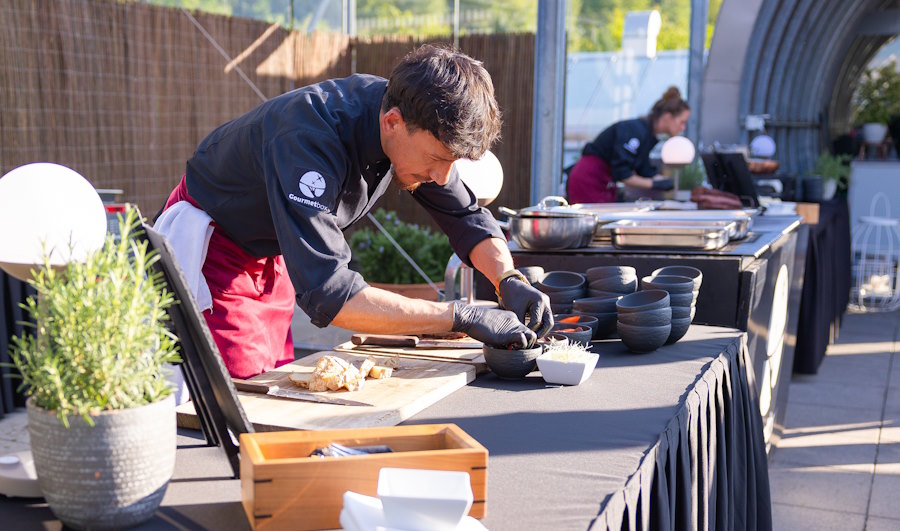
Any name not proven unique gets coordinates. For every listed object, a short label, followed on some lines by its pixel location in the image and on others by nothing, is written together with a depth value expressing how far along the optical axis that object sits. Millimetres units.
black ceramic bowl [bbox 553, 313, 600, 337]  1836
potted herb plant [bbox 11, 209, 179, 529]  854
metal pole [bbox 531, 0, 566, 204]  3273
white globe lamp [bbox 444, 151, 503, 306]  2141
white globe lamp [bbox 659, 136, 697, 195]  3688
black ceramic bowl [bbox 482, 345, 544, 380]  1570
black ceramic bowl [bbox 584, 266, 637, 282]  2047
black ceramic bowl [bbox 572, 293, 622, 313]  1922
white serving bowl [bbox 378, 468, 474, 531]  877
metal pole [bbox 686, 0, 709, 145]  6461
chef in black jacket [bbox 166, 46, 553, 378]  1492
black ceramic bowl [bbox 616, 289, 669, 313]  1801
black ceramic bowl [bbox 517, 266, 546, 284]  2057
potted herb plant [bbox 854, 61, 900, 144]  11889
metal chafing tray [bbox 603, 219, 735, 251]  2506
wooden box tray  941
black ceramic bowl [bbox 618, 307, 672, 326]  1790
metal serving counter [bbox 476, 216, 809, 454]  2395
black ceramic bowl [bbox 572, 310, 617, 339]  1933
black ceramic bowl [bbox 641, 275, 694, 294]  1916
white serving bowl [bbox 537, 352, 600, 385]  1547
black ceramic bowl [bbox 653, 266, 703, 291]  2139
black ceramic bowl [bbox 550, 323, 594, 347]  1693
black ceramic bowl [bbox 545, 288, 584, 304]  2004
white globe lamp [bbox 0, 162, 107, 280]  1146
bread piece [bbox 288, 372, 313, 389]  1452
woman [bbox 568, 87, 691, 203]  5078
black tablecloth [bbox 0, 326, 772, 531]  1038
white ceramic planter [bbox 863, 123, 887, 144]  9570
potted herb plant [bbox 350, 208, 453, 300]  5047
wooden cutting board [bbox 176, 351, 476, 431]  1278
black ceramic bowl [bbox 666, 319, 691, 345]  1903
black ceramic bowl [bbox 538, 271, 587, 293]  2035
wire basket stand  7035
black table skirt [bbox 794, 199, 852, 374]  4559
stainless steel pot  2521
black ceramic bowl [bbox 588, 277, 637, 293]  2023
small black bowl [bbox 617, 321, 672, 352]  1794
